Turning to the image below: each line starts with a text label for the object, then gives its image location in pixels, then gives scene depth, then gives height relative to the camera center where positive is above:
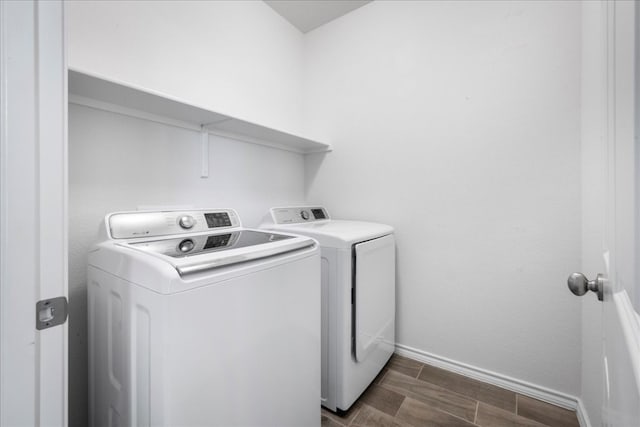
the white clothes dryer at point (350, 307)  1.43 -0.54
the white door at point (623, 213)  0.34 +0.00
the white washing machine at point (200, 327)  0.74 -0.37
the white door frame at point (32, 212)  0.56 +0.00
